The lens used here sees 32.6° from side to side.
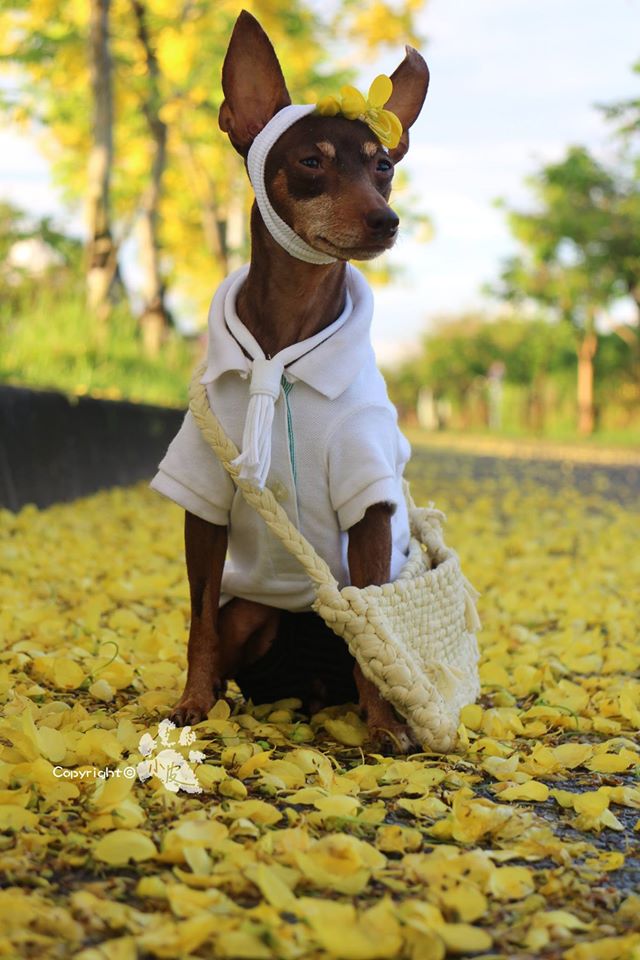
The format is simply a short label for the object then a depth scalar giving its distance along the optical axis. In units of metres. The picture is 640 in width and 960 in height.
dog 2.40
